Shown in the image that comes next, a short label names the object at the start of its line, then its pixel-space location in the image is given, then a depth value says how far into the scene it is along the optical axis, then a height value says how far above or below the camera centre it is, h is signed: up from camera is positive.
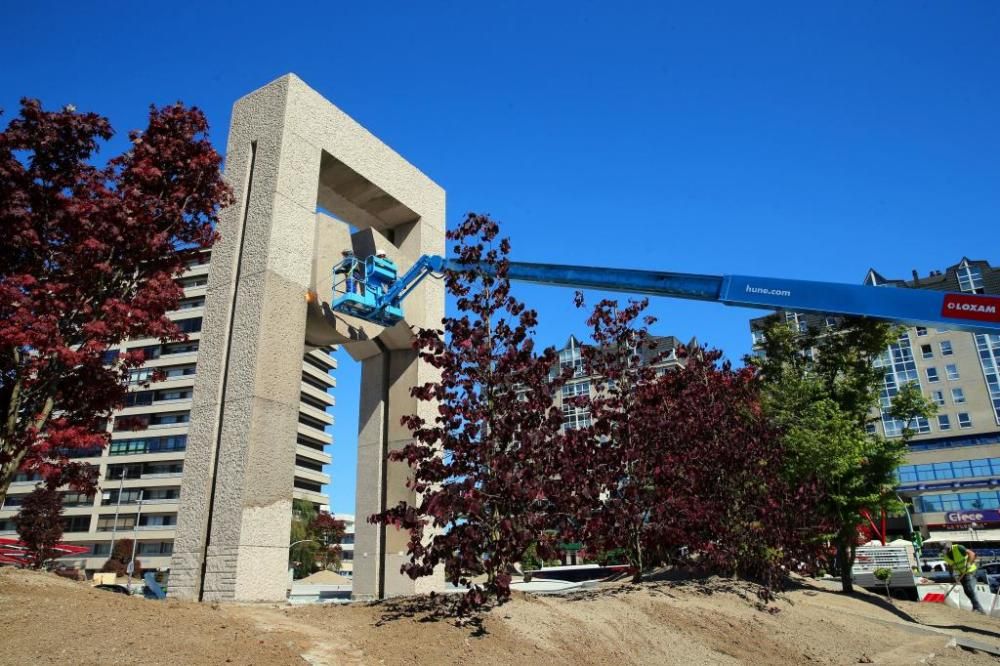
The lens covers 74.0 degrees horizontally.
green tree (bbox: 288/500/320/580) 61.81 -0.48
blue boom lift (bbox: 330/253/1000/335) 14.80 +5.60
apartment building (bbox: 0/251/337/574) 66.94 +7.57
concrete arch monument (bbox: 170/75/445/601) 11.37 +4.29
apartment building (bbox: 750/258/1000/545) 65.69 +10.94
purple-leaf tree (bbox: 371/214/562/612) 8.70 +1.17
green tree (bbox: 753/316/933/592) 19.56 +3.58
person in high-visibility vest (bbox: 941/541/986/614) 19.92 -1.16
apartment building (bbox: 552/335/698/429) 88.38 +26.01
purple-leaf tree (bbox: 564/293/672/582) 10.55 +1.49
